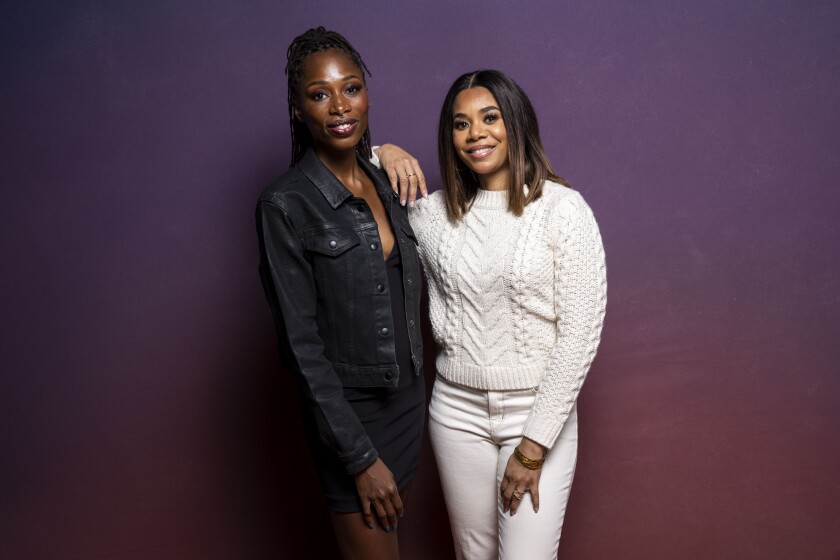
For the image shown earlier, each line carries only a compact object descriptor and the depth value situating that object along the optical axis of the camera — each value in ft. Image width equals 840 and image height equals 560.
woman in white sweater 6.26
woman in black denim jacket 5.67
